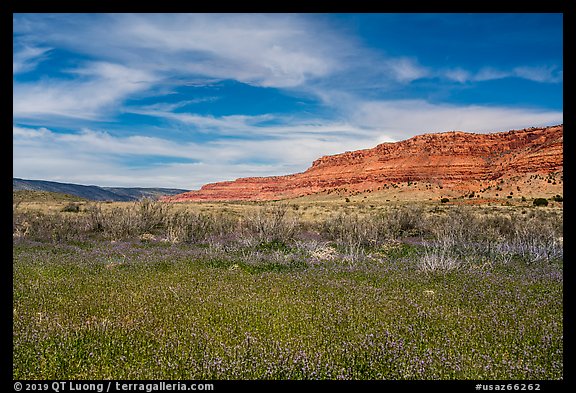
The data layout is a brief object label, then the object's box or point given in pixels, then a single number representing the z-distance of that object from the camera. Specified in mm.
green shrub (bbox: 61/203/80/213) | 36203
